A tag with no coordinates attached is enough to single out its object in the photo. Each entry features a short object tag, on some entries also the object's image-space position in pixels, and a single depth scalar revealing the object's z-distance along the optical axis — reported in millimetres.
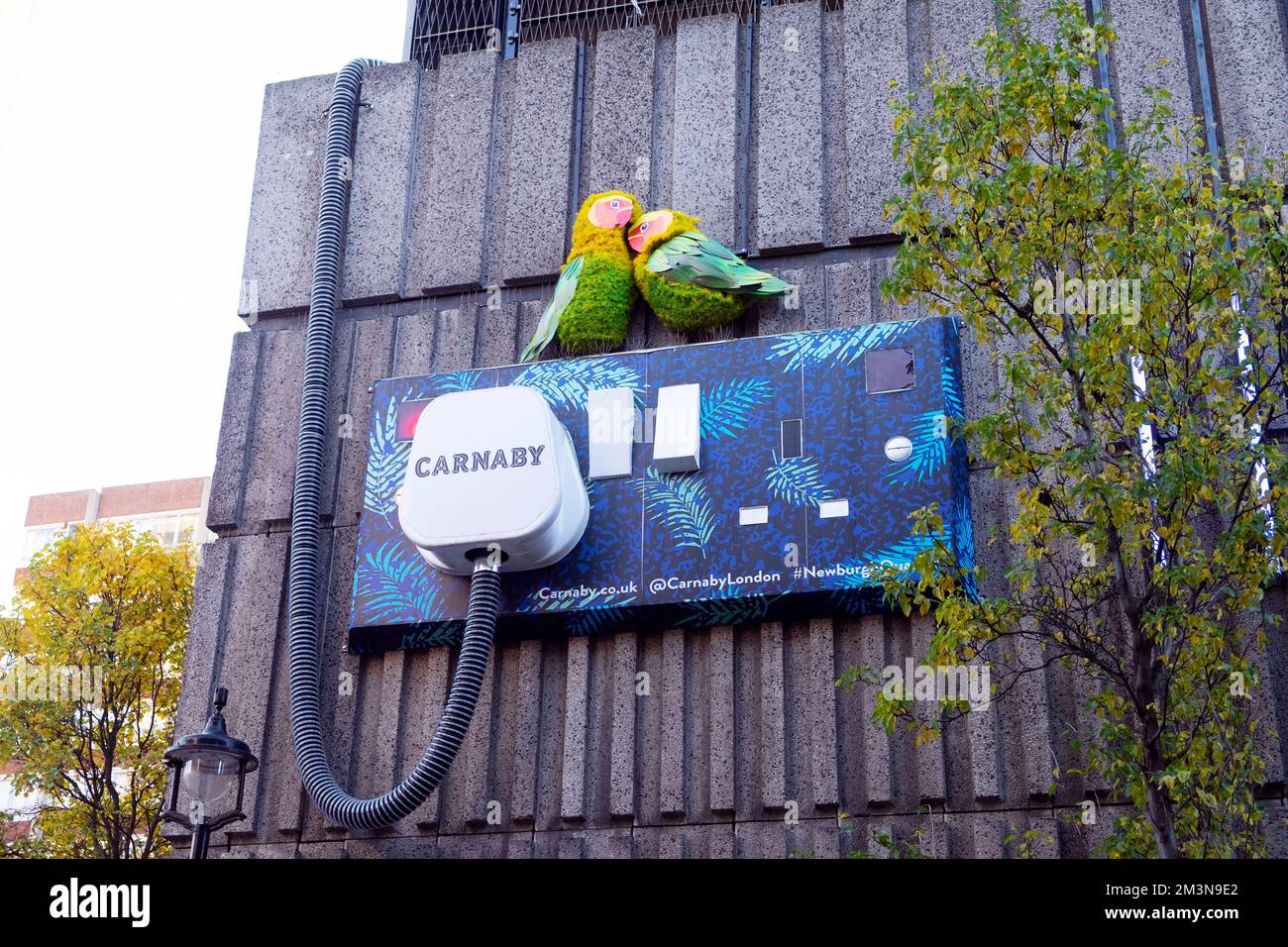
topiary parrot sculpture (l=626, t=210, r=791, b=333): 10883
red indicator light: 10977
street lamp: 8906
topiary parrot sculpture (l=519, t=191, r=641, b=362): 11039
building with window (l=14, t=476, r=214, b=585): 52344
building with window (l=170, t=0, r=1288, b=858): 9523
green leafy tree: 7188
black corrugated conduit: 9656
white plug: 9711
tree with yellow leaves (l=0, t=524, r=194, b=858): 16844
